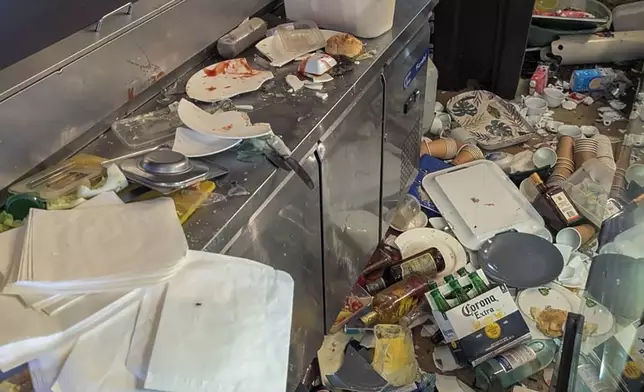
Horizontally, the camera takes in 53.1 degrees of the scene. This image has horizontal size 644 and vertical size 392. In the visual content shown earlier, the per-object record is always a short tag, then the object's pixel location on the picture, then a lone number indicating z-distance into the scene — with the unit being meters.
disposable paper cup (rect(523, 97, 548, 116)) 2.53
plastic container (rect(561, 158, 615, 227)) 1.96
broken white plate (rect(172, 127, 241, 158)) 1.07
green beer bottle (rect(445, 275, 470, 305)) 1.63
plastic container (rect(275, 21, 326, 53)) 1.43
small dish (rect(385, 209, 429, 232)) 1.99
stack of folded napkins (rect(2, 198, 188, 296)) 0.80
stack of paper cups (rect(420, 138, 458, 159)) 2.27
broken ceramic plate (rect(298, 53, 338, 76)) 1.34
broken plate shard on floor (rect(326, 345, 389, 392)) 1.52
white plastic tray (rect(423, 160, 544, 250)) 1.95
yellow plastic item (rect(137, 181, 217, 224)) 0.95
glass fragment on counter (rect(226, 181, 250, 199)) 1.01
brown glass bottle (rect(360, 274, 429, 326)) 1.65
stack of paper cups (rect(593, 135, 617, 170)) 2.16
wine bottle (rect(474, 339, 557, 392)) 1.53
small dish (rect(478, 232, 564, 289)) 1.79
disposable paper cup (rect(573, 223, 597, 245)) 1.92
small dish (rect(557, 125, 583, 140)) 2.39
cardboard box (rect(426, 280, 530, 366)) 1.56
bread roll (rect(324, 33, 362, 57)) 1.40
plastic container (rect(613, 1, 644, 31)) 2.74
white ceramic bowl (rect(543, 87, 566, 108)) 2.58
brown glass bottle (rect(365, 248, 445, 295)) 1.74
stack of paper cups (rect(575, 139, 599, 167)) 2.20
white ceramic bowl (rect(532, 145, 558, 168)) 2.21
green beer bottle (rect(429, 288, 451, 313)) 1.62
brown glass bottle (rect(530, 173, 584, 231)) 1.95
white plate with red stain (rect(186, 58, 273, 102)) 1.25
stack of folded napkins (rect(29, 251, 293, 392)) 0.73
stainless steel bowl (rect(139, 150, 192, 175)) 0.99
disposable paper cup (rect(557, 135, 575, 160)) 2.23
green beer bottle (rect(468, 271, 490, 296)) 1.64
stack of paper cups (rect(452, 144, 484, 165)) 2.24
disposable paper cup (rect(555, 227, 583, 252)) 1.91
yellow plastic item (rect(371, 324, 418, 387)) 1.55
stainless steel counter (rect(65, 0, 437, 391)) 1.05
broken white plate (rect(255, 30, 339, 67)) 1.39
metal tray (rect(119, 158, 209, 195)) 0.96
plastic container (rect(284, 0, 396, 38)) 1.44
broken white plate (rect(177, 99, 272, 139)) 1.09
